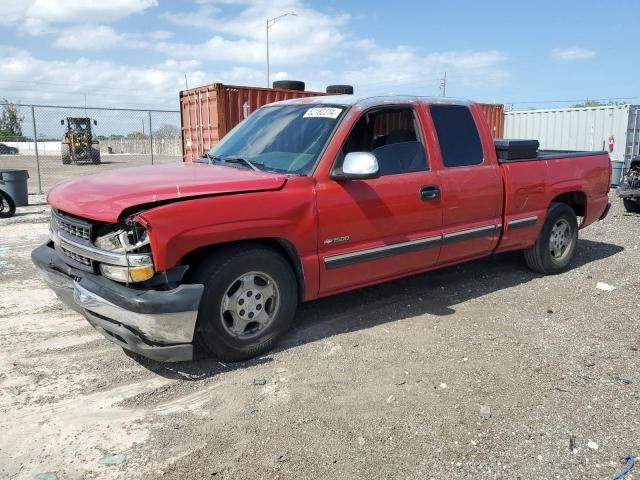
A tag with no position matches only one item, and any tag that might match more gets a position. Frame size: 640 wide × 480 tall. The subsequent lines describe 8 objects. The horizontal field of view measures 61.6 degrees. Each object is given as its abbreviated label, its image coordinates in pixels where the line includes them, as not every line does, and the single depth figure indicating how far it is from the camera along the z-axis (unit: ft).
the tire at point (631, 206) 38.04
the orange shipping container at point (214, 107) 39.58
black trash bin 37.04
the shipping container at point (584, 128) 55.93
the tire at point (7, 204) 34.99
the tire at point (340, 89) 26.45
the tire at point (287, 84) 44.04
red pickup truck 11.15
